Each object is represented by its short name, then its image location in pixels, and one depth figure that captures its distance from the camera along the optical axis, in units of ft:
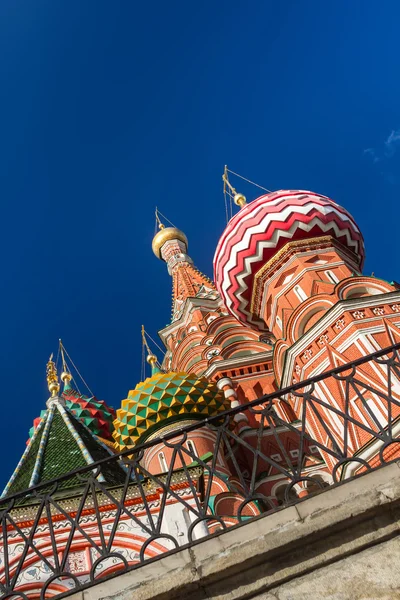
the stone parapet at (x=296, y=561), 9.76
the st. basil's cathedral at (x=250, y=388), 28.30
